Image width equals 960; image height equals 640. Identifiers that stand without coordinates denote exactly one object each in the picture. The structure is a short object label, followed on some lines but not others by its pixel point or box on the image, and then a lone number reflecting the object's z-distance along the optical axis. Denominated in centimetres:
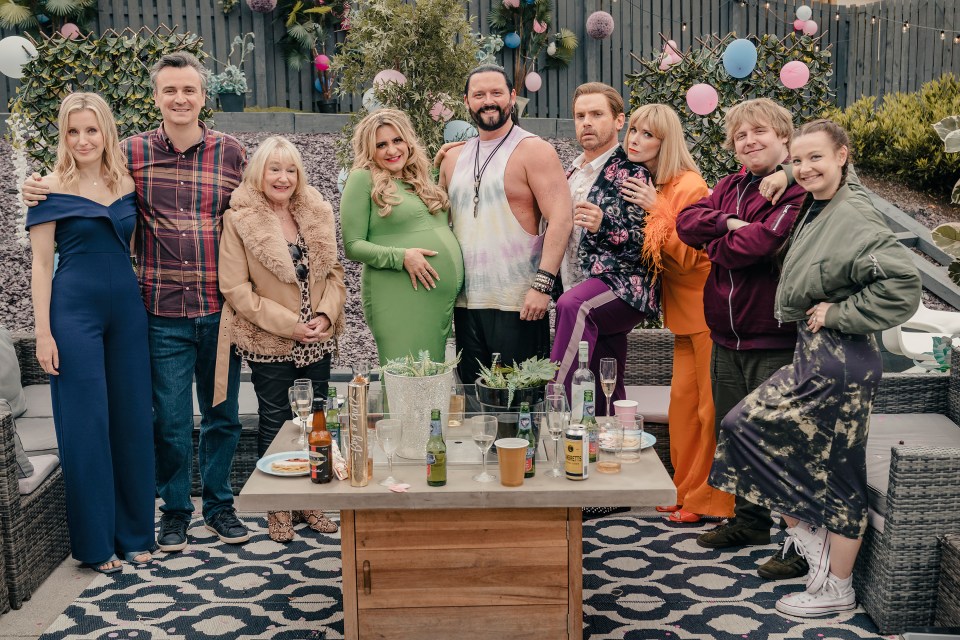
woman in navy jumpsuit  324
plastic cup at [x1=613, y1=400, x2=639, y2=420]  274
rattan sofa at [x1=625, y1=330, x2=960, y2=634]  274
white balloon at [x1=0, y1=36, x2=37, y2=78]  557
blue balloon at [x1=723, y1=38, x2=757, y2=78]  590
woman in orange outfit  354
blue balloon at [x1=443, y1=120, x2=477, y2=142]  562
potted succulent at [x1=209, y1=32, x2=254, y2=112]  891
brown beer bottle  249
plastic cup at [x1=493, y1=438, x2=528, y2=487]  243
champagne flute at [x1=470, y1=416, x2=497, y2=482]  247
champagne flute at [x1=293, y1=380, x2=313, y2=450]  293
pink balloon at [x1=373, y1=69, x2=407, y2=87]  574
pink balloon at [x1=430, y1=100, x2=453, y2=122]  589
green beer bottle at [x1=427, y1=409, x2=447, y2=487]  243
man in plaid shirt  343
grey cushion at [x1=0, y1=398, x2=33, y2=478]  323
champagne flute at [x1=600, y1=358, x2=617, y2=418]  290
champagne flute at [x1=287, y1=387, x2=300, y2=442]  296
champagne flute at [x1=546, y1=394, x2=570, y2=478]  257
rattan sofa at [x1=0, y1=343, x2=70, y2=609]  304
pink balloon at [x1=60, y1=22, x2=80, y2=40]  969
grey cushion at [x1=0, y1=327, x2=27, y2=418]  380
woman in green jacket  271
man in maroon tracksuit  312
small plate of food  259
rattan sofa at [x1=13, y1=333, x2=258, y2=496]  405
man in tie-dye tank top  351
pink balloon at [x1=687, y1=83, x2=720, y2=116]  573
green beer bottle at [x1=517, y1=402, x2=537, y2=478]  254
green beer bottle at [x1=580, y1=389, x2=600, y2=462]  263
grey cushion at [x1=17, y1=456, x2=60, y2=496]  320
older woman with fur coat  346
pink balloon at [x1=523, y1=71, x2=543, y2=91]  1041
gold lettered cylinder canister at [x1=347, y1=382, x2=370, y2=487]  244
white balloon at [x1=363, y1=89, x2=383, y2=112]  607
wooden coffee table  253
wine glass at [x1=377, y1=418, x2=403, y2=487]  250
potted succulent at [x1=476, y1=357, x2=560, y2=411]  269
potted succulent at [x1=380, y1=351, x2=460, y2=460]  267
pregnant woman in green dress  350
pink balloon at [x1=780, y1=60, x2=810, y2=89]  615
